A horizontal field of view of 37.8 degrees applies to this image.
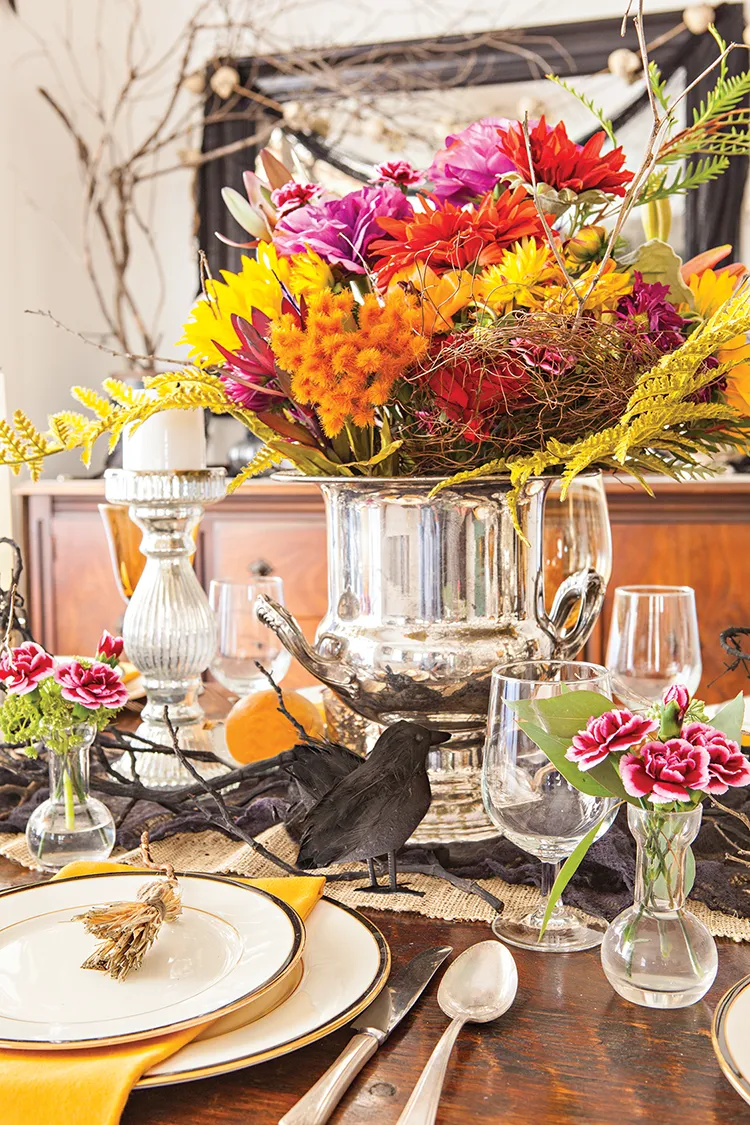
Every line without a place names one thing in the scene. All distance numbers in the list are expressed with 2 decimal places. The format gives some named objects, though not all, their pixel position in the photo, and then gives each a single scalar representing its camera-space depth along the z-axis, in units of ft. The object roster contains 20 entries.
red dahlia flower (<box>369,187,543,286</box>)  2.38
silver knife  1.50
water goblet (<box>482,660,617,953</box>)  2.01
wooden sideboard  7.41
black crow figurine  2.26
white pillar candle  3.18
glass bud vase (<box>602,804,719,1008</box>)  1.80
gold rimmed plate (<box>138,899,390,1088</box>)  1.57
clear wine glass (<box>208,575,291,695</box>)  3.55
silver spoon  1.74
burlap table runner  2.22
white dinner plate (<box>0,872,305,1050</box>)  1.62
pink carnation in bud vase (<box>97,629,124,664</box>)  2.66
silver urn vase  2.59
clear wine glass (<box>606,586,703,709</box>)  3.28
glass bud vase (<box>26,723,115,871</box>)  2.45
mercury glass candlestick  3.21
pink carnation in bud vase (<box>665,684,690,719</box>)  1.83
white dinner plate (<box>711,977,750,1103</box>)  1.50
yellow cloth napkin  1.49
